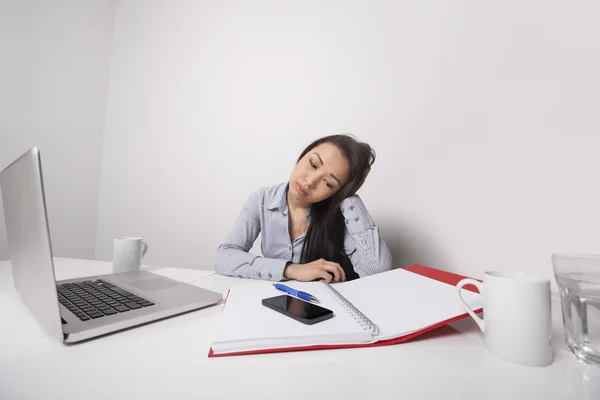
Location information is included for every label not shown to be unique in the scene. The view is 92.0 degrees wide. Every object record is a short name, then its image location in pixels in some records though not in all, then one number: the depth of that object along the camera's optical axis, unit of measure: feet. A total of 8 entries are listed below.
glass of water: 1.16
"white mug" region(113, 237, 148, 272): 2.53
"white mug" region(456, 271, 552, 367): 1.10
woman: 2.80
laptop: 1.12
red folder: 1.15
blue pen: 1.63
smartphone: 1.33
